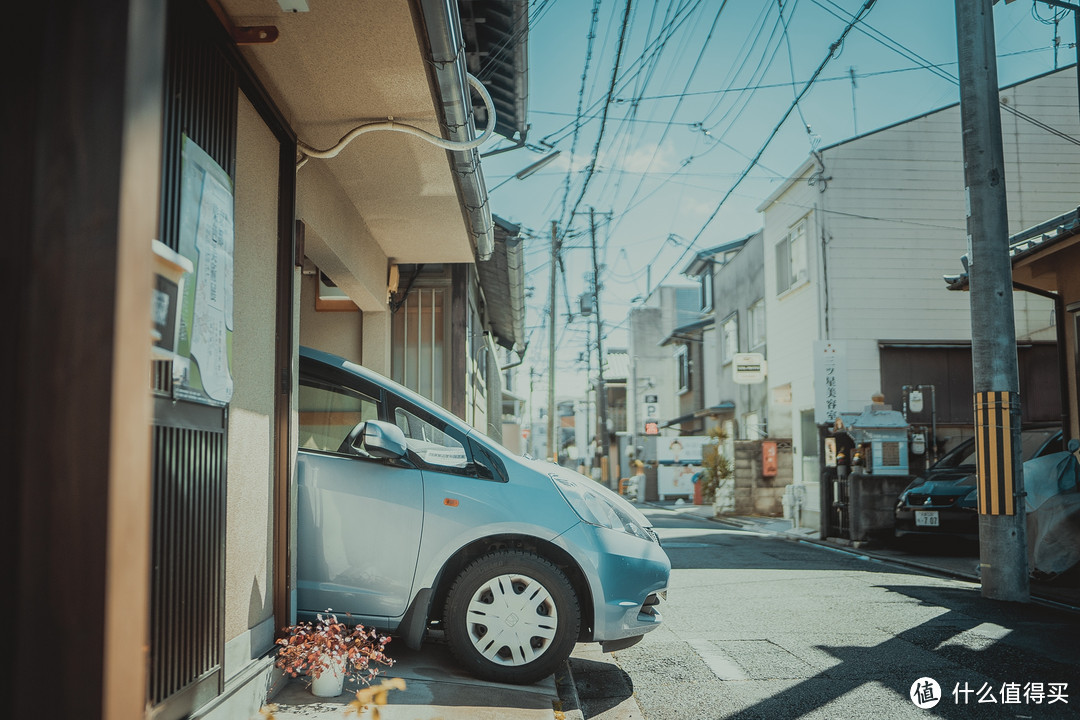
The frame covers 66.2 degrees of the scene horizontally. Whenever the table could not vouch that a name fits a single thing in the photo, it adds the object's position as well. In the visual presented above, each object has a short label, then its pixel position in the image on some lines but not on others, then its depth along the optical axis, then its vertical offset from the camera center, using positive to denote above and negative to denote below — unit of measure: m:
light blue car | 4.35 -0.68
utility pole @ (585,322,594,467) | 44.53 +3.98
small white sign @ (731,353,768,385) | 20.83 +1.49
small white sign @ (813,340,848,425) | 15.79 +0.85
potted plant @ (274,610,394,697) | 3.81 -1.04
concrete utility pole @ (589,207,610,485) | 28.67 +2.19
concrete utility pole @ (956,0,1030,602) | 7.22 +0.93
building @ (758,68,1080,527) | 17.02 +3.91
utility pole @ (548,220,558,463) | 24.00 +2.27
